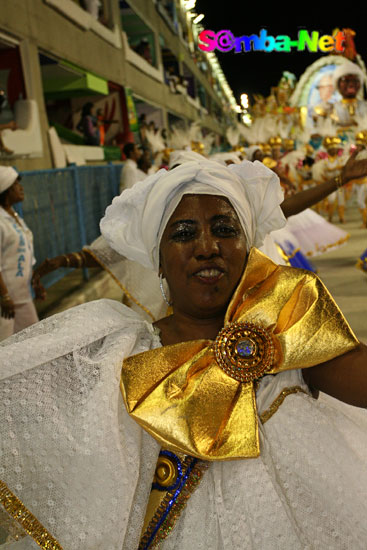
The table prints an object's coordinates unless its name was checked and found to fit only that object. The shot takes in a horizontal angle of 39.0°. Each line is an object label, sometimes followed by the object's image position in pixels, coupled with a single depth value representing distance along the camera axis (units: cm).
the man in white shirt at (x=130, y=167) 930
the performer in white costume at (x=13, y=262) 376
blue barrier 568
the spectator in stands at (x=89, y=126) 1177
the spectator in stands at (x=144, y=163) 976
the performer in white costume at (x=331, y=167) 1173
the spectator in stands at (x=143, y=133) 1487
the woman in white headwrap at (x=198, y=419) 108
